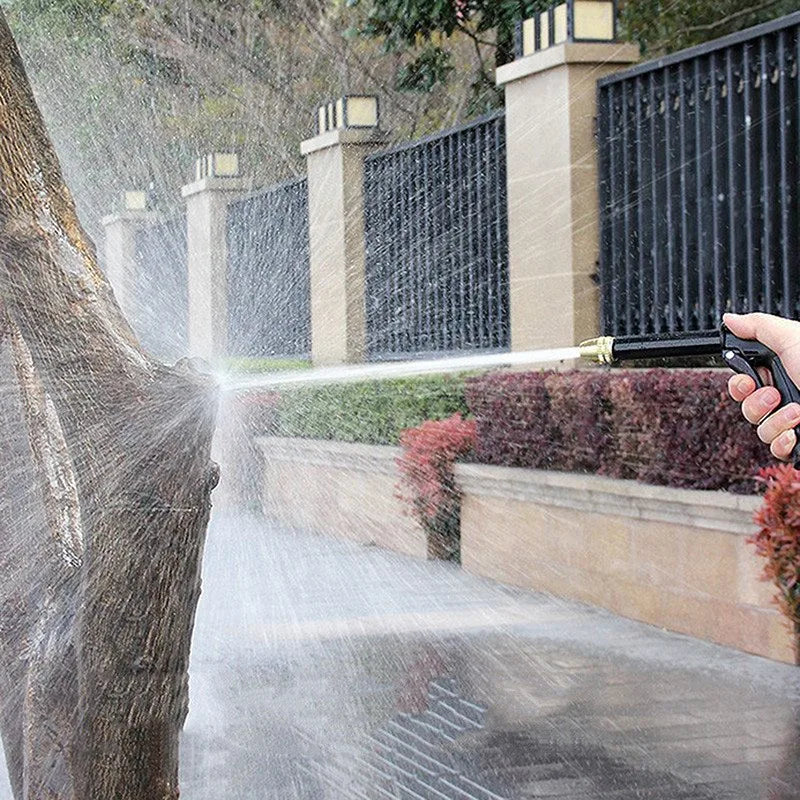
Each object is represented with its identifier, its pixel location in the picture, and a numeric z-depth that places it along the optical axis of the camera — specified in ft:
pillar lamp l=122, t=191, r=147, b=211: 58.39
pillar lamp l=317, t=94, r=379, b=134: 39.27
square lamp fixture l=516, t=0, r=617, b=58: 27.20
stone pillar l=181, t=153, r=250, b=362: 48.83
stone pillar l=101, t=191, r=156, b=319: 58.29
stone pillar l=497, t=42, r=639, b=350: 27.55
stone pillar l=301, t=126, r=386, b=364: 39.42
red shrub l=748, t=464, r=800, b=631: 18.34
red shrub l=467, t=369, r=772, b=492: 20.97
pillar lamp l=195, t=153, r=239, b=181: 48.55
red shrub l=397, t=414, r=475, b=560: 28.48
